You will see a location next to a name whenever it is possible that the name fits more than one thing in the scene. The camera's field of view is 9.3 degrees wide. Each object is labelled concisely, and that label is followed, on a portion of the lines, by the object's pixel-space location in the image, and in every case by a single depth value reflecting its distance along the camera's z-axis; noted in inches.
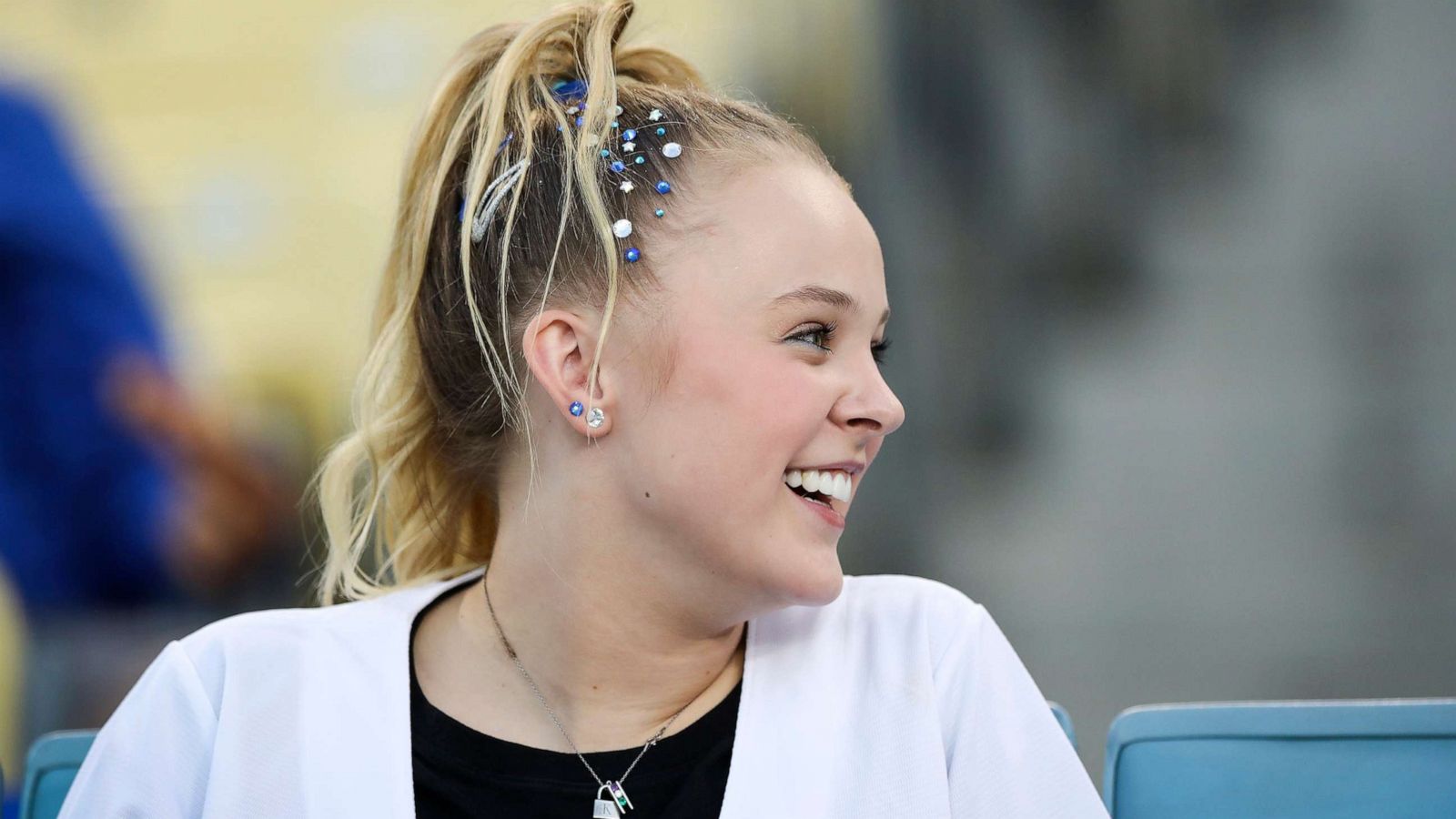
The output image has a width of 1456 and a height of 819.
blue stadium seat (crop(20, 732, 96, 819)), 151.8
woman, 149.2
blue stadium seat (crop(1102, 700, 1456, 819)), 150.0
